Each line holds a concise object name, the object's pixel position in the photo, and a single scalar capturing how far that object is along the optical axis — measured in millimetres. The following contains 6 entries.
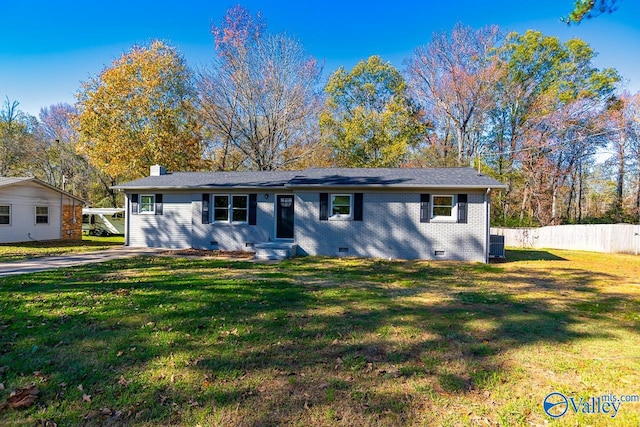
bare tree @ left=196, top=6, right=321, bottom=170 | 21375
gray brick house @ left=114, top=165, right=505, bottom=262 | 11641
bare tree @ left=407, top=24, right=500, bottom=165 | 23297
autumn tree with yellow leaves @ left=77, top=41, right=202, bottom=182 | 19859
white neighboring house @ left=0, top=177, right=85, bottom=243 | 15297
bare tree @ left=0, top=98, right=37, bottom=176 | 28469
